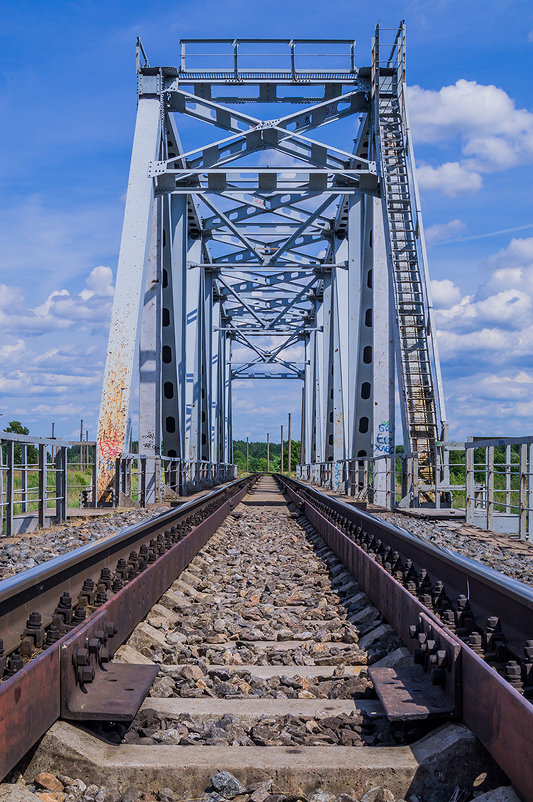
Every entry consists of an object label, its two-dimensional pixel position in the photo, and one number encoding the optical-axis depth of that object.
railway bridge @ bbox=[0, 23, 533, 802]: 2.22
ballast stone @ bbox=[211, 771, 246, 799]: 2.15
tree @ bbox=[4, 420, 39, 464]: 46.35
